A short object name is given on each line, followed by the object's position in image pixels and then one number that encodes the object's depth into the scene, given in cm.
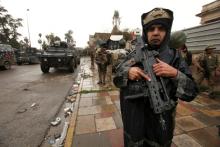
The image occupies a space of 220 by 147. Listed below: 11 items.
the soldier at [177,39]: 115
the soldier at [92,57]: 869
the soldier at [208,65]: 333
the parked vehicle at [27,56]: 1189
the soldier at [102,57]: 437
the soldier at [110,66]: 463
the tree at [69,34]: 3604
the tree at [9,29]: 2206
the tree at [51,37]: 2650
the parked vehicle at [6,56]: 812
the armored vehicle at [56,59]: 672
